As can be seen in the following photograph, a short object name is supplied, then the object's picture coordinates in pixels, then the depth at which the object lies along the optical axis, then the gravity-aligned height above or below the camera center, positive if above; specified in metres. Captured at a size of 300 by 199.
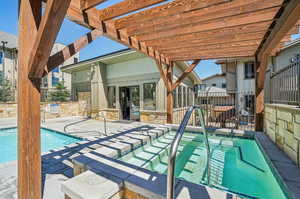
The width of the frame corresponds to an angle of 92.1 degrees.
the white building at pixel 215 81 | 23.26 +2.83
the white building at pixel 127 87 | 7.70 +0.74
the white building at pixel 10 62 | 15.72 +4.19
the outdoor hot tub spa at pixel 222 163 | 2.64 -1.58
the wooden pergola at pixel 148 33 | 1.61 +1.46
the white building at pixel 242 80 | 11.05 +1.41
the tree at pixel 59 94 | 15.11 +0.51
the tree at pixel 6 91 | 13.09 +0.80
